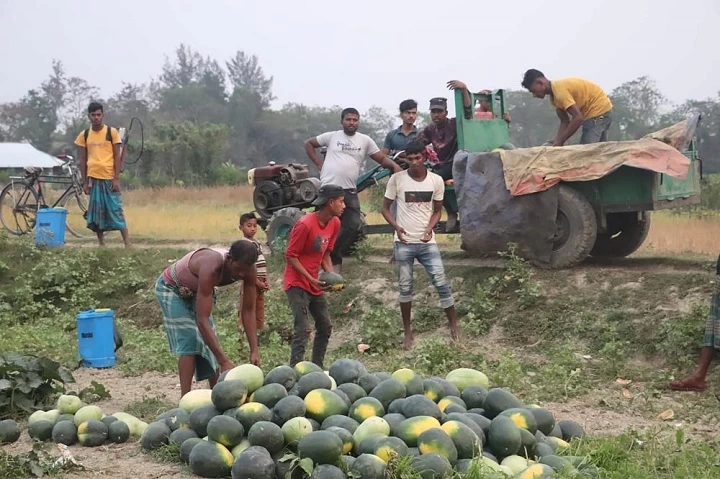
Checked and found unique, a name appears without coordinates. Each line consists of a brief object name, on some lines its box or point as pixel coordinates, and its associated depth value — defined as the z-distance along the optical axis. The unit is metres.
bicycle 14.91
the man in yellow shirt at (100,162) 11.96
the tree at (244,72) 70.38
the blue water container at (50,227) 13.30
